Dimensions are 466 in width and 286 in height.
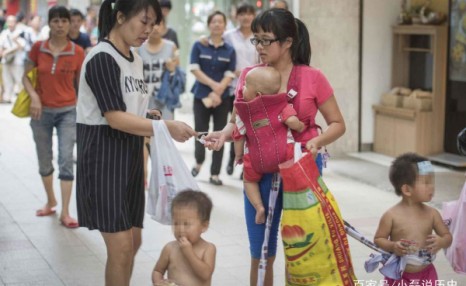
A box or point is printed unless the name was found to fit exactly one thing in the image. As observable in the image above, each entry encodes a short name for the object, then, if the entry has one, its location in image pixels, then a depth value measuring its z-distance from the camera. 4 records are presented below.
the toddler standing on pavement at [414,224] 5.16
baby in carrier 4.81
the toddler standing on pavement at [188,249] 4.57
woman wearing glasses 4.90
